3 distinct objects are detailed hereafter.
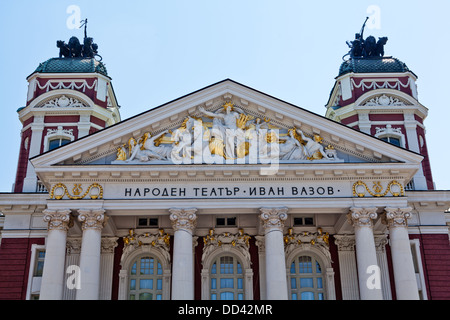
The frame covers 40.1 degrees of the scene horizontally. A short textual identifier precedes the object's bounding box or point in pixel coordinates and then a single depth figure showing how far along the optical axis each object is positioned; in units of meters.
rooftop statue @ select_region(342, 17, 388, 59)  44.31
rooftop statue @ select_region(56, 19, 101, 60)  43.94
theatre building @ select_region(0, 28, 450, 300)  29.50
